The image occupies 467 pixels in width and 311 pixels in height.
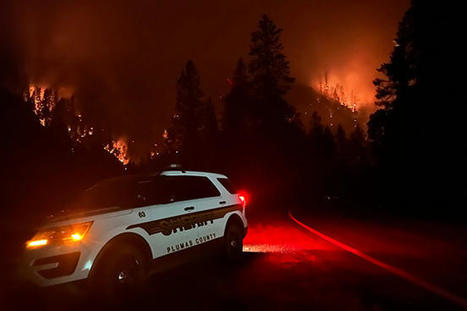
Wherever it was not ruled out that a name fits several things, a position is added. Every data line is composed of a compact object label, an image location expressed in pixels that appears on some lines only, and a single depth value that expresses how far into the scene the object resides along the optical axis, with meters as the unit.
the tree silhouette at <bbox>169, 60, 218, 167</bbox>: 60.03
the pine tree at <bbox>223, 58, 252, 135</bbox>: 55.12
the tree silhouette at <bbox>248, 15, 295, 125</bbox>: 46.59
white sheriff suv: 4.95
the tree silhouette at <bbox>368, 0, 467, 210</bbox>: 21.22
